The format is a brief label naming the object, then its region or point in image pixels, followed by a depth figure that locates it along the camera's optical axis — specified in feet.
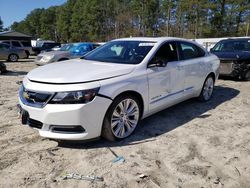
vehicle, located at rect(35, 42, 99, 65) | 31.98
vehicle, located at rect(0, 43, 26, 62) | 44.99
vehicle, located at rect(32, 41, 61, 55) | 65.37
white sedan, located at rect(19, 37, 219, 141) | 8.37
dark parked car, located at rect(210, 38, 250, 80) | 21.98
